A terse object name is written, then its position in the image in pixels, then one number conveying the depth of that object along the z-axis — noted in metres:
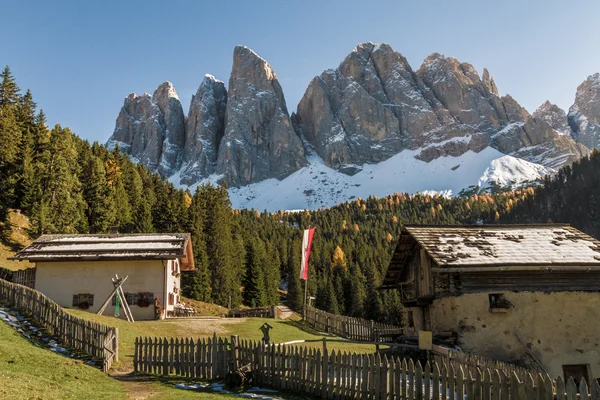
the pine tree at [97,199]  64.44
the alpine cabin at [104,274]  34.34
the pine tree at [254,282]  75.12
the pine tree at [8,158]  55.12
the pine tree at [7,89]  73.06
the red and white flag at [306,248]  37.03
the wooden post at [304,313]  40.75
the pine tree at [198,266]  59.72
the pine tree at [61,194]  53.04
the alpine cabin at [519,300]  19.30
